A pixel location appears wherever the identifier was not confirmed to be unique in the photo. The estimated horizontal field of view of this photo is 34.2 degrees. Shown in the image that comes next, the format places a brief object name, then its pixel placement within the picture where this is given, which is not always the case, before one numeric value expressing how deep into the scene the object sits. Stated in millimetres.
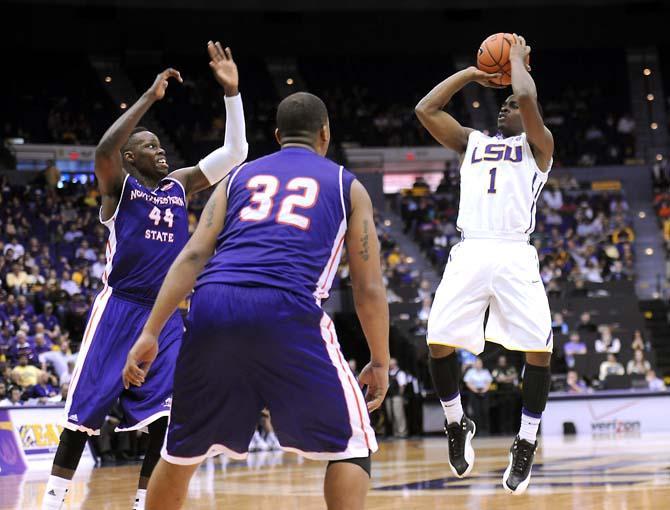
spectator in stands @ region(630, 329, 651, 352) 21719
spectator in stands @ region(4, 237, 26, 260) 20875
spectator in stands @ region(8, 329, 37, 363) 17109
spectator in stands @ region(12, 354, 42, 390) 16594
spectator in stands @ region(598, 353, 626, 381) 20734
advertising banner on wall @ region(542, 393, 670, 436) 19797
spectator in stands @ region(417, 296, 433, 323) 22250
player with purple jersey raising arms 6836
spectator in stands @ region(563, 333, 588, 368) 21438
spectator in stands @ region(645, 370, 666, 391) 20750
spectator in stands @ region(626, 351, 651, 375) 21125
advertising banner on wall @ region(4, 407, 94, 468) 15172
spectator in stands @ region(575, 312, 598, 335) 22172
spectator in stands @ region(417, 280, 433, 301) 23125
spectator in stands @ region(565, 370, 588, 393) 20375
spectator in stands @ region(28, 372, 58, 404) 16391
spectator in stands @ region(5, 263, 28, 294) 20047
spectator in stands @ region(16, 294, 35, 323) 19062
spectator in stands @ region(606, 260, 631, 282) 25359
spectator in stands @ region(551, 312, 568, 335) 21875
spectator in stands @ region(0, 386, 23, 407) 15876
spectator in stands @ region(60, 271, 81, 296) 21017
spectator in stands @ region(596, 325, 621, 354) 21609
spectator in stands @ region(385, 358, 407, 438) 20780
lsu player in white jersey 7258
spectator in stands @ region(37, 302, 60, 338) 18770
